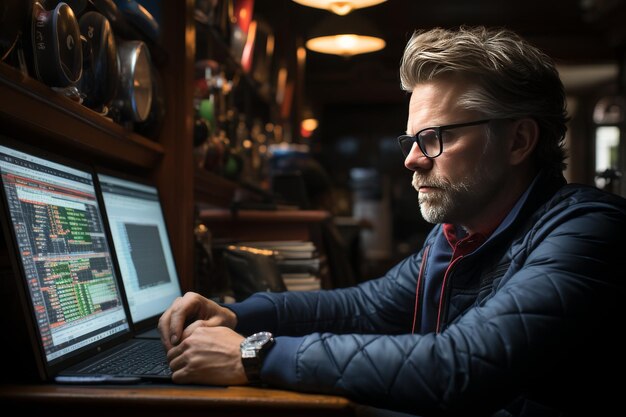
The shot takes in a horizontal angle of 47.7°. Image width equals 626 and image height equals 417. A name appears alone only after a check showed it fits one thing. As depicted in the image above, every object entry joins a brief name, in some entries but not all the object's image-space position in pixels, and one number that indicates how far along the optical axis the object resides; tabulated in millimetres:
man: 1023
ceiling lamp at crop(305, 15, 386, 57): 4090
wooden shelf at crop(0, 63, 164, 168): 1139
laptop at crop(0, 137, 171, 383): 1081
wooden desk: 998
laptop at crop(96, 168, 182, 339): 1591
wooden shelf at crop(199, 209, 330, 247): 2727
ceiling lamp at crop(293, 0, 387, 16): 3385
